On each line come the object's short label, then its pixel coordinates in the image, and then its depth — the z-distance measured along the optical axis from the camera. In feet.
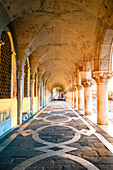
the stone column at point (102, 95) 22.84
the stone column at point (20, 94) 24.88
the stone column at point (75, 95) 52.83
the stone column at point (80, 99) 42.98
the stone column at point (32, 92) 37.13
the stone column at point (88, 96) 32.71
